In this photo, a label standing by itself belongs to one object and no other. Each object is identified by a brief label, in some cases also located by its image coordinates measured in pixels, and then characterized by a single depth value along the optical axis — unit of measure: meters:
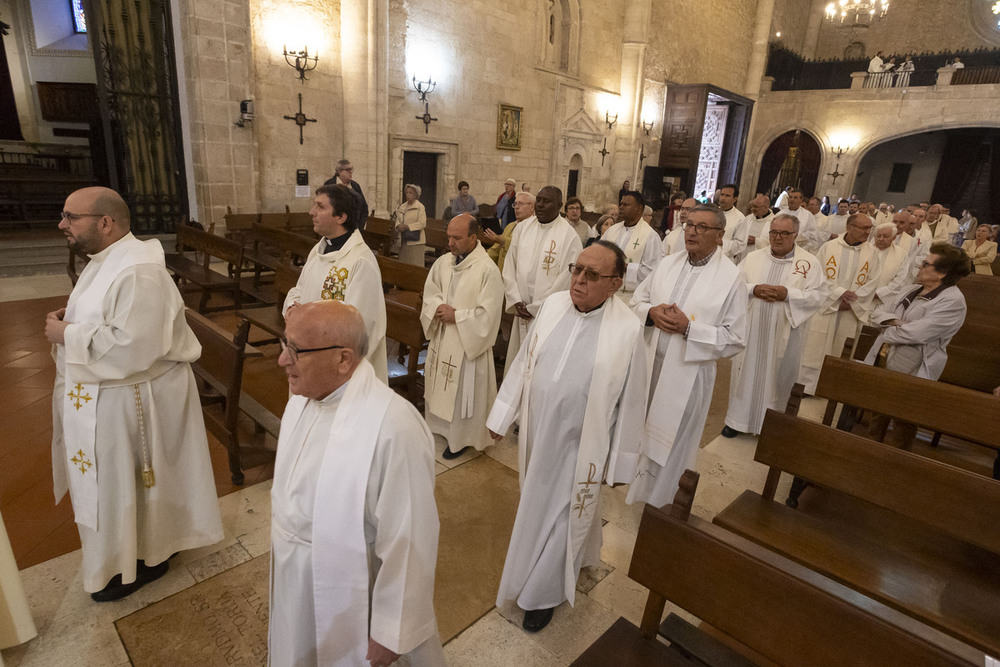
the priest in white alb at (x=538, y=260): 5.00
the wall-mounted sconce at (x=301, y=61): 9.61
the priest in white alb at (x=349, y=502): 1.62
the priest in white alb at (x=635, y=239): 5.82
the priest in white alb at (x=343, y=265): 3.40
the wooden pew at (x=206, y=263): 6.77
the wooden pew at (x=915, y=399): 3.15
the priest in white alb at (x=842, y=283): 6.00
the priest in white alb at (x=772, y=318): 4.69
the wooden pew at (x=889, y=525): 2.31
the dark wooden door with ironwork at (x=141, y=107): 8.66
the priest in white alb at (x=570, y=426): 2.50
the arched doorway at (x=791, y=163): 22.41
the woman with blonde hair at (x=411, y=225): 8.74
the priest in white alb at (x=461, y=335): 4.09
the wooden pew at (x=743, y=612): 1.49
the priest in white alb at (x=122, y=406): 2.35
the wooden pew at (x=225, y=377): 3.24
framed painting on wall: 13.58
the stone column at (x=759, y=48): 22.67
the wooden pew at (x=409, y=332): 4.33
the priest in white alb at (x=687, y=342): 3.36
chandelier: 18.06
